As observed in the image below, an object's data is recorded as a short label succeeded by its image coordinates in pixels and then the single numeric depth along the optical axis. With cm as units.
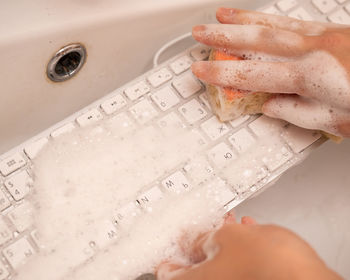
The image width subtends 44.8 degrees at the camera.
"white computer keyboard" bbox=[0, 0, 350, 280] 42
